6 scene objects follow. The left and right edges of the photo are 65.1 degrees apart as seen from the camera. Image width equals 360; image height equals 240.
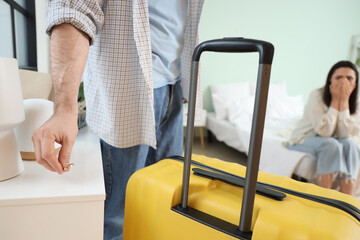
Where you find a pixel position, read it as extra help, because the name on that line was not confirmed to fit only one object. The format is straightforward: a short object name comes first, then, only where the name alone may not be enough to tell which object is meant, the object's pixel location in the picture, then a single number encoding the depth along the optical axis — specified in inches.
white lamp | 22.3
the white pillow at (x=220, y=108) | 139.6
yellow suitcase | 16.8
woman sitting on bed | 83.3
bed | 89.7
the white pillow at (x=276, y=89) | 155.0
